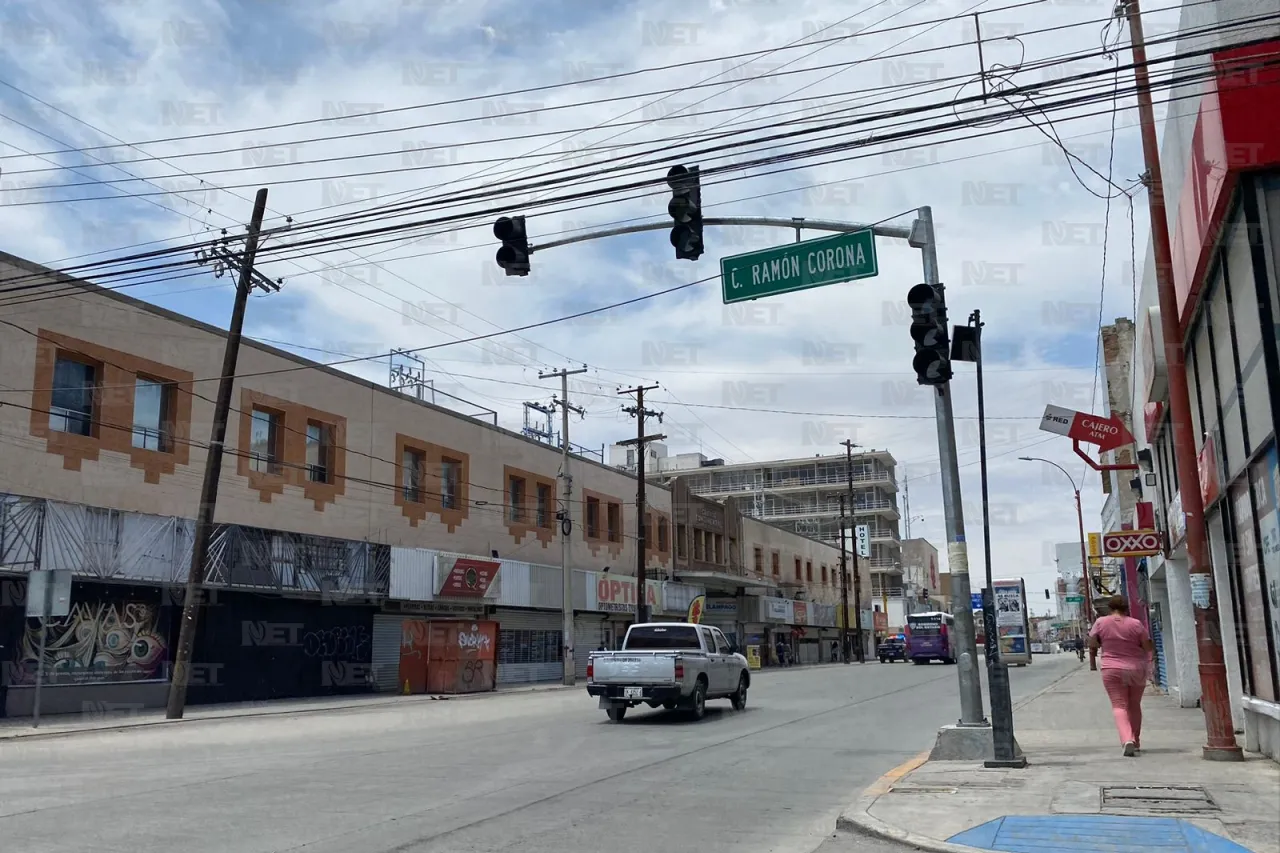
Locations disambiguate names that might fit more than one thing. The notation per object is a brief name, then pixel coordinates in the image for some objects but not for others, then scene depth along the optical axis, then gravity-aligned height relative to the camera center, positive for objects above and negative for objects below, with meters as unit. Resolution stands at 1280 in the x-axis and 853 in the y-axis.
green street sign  12.50 +4.17
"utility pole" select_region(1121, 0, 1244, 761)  10.41 +1.64
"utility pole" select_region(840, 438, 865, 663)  71.52 +1.25
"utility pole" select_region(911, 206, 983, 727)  11.84 +0.62
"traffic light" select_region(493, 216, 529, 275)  12.79 +4.55
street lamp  46.58 +2.52
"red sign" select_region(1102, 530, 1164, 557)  17.58 +1.17
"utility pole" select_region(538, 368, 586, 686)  37.25 +2.72
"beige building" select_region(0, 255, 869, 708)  22.25 +3.95
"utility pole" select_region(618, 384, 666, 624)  41.06 +4.67
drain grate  8.24 -1.47
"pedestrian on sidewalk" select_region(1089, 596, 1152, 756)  11.31 -0.54
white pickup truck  18.97 -0.85
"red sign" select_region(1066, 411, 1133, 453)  17.98 +3.07
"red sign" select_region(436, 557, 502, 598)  32.69 +1.53
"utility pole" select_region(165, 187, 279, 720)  21.44 +2.95
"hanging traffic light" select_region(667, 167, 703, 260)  12.29 +4.68
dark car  66.75 -1.87
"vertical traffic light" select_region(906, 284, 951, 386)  11.62 +3.01
